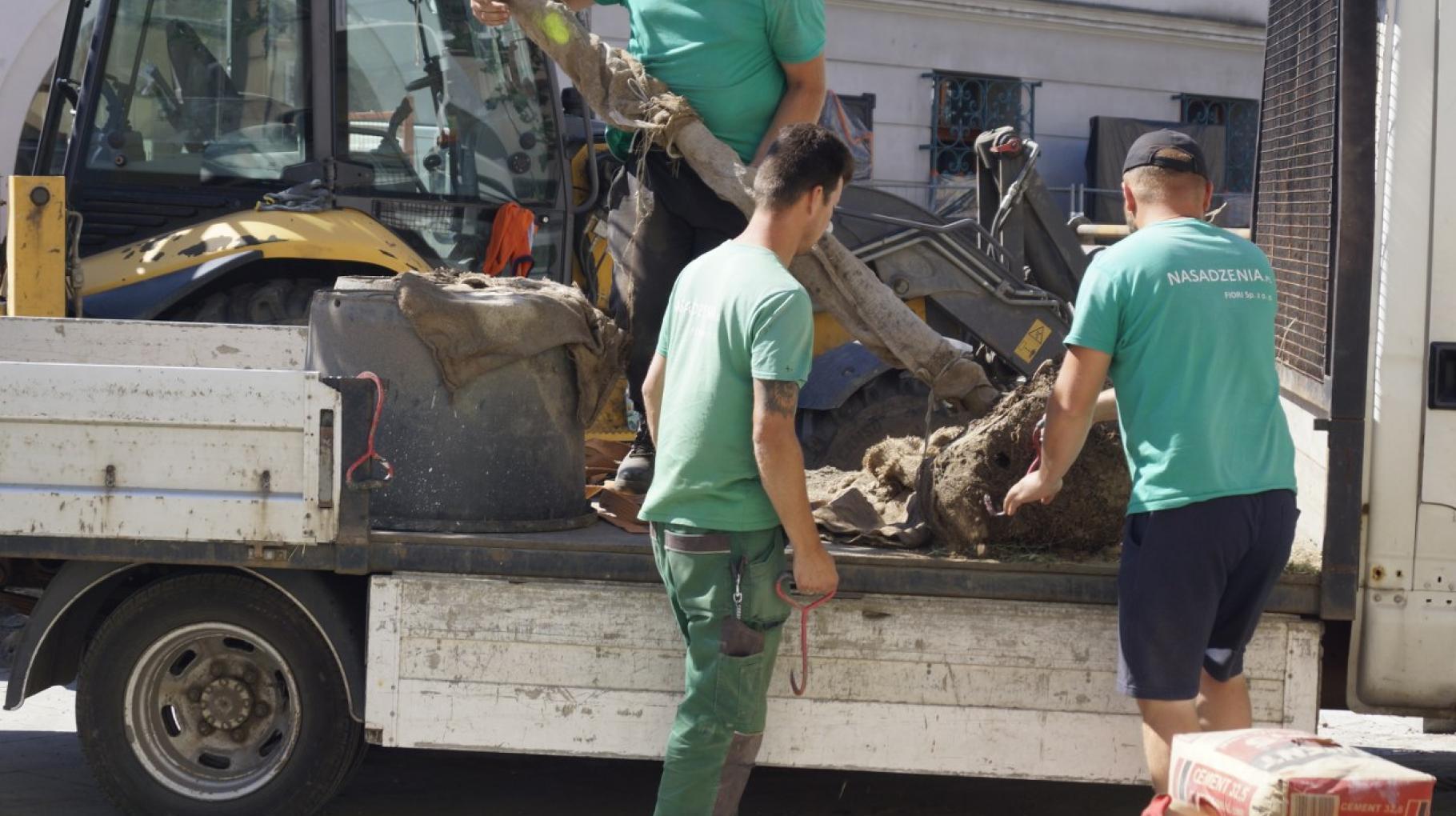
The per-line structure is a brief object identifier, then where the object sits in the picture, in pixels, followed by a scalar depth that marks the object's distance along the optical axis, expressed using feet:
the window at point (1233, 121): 64.75
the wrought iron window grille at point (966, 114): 60.75
